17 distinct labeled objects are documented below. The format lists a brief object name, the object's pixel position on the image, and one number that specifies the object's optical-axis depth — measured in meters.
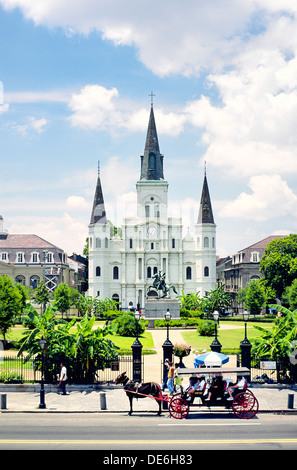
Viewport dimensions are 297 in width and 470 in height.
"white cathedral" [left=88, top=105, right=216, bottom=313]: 83.88
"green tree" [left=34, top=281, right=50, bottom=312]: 62.47
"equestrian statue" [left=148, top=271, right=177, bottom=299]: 60.89
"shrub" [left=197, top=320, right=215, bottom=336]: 43.78
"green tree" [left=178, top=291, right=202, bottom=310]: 68.66
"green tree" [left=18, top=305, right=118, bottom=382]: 22.19
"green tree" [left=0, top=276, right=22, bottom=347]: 35.19
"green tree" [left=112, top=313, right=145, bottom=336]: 43.91
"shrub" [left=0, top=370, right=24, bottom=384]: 22.41
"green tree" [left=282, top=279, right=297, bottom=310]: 47.50
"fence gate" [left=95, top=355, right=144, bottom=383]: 23.93
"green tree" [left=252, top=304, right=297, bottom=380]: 22.23
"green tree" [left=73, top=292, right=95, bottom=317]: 64.71
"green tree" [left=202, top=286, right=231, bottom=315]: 61.16
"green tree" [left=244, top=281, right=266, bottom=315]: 66.69
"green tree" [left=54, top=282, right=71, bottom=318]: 65.34
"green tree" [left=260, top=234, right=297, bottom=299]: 63.81
